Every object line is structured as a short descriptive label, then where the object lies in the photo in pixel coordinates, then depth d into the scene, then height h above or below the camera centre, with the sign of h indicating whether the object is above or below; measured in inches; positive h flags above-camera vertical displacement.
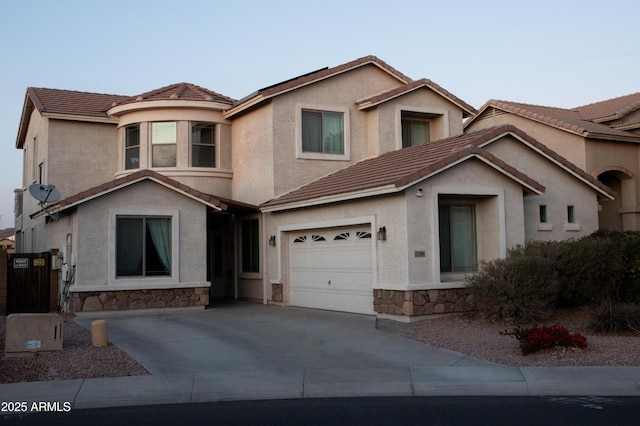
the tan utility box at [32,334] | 438.6 -48.8
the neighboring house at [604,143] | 885.8 +138.7
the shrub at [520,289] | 535.8 -30.2
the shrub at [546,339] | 433.1 -56.2
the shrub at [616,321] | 500.4 -52.3
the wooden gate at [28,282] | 719.7 -25.1
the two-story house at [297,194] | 609.9 +57.9
